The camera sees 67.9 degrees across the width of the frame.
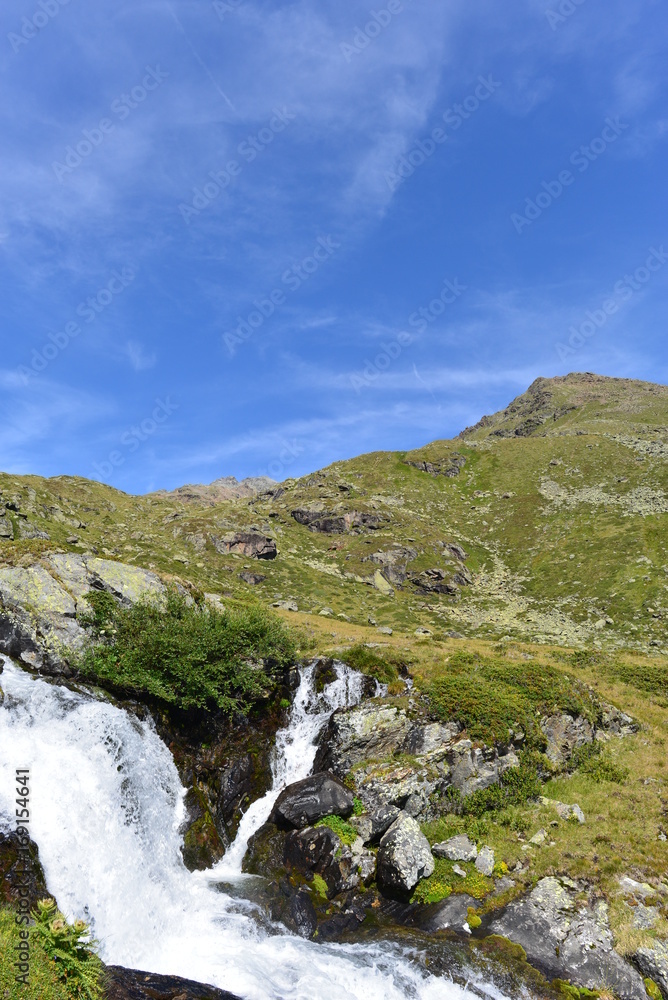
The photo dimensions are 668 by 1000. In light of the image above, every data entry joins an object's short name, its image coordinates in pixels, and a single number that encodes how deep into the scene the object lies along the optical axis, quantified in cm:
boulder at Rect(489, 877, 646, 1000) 1481
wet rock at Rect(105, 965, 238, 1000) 1301
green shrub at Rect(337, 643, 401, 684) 2945
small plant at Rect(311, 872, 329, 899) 1923
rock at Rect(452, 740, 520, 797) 2314
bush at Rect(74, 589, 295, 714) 2452
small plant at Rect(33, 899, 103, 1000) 1121
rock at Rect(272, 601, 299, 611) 7241
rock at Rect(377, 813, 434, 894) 1873
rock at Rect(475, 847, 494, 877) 1925
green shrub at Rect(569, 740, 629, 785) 2480
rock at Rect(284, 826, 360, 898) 1955
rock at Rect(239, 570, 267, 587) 10144
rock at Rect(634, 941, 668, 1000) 1443
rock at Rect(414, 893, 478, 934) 1712
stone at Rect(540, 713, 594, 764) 2620
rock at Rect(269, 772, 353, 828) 2202
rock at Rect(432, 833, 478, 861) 1989
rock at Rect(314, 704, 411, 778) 2489
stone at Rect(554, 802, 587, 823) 2154
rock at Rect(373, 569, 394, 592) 10800
